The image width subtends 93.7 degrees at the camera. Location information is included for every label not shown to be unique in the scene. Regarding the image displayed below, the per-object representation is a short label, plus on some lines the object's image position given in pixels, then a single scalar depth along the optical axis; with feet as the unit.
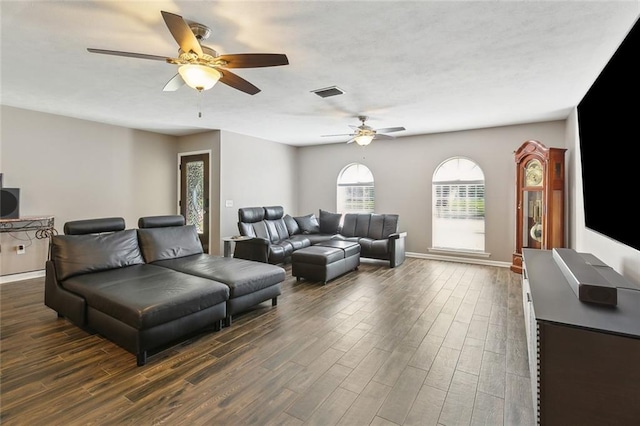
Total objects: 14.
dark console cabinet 4.43
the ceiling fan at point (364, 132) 15.97
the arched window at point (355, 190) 23.84
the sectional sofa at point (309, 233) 17.99
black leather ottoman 14.70
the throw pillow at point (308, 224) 22.62
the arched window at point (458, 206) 19.53
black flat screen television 5.34
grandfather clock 14.80
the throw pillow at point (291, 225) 21.65
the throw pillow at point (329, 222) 22.36
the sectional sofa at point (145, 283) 7.80
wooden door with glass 20.94
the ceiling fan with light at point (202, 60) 6.91
